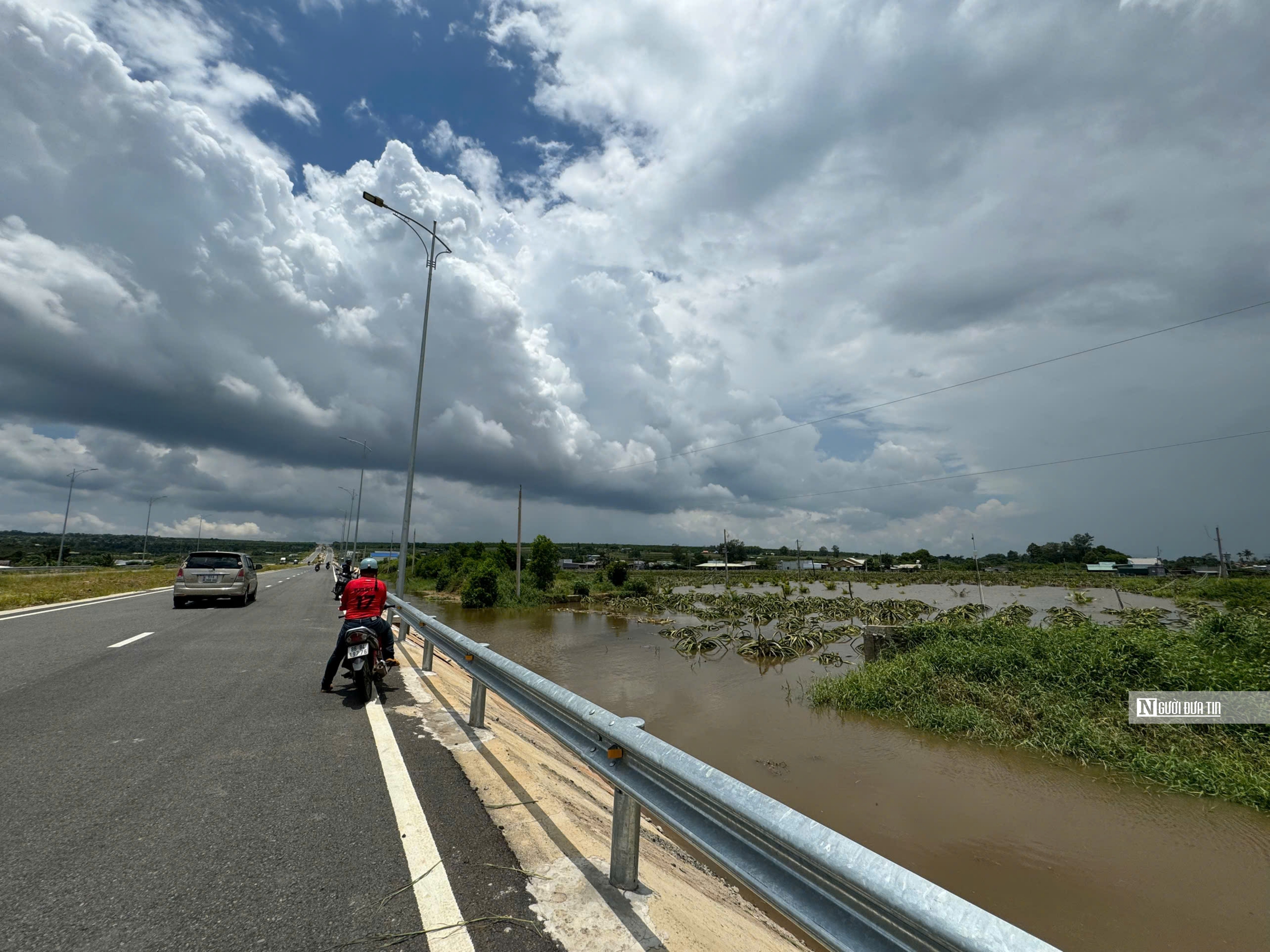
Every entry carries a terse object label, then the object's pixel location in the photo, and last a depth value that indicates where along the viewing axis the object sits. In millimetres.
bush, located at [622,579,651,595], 44000
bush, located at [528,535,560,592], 46875
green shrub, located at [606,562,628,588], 46688
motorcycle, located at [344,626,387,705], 6906
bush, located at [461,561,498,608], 38156
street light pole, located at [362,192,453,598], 16400
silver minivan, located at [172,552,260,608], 16672
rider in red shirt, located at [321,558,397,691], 7352
